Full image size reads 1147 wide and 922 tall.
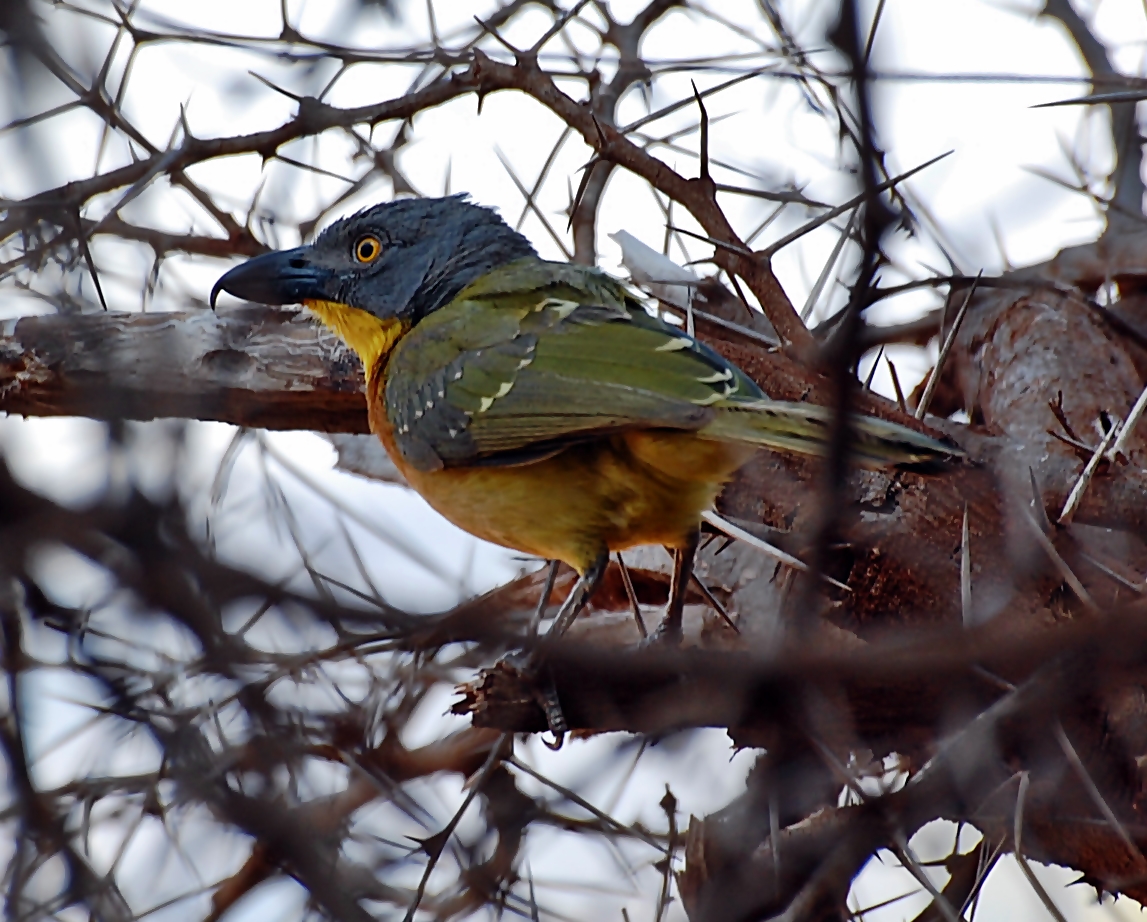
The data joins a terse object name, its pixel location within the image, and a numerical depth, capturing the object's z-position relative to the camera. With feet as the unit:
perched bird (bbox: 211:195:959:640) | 23.06
